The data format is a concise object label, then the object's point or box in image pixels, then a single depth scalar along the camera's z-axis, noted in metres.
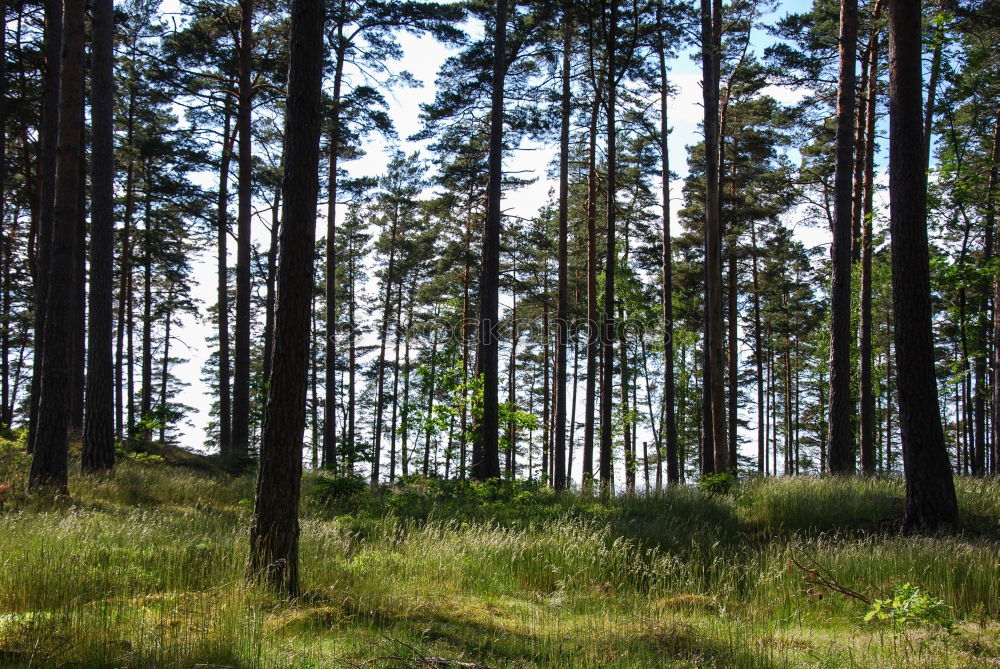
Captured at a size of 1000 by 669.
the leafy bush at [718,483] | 11.52
